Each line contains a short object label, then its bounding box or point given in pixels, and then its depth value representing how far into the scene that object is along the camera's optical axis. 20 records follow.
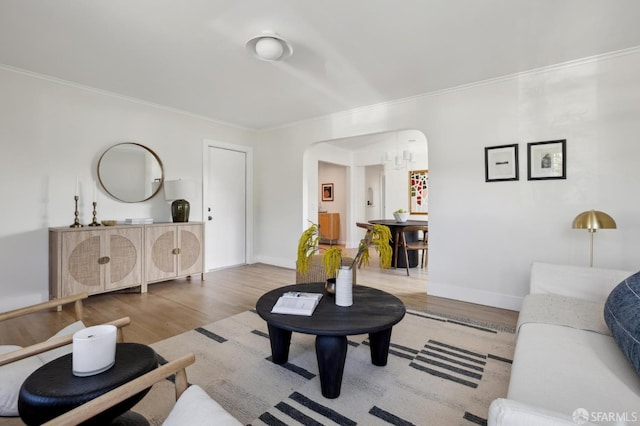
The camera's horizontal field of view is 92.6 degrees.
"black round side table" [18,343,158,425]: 1.01
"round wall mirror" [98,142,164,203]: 3.77
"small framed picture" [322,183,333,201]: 8.70
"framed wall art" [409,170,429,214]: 7.38
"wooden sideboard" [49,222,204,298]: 3.15
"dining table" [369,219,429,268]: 5.09
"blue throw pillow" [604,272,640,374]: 1.23
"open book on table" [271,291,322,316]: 1.85
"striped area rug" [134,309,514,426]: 1.59
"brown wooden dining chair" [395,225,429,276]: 4.79
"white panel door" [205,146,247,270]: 4.98
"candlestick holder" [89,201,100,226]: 3.54
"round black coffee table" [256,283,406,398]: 1.66
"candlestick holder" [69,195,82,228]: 3.38
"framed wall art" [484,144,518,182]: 3.18
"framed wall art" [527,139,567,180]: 2.95
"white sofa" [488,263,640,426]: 0.98
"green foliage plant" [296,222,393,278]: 1.91
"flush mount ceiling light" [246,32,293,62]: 2.40
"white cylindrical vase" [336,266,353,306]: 1.96
